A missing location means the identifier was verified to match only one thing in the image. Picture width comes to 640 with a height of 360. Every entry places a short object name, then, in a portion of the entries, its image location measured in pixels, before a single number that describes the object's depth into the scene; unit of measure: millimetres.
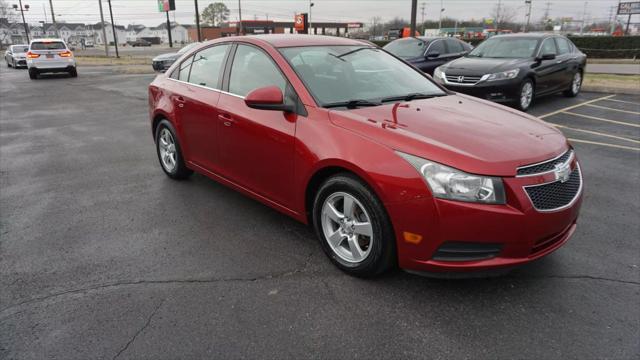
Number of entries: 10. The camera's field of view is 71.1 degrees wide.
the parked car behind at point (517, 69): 8961
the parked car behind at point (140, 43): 89438
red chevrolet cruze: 2625
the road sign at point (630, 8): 55312
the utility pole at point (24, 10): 74500
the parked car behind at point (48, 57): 19422
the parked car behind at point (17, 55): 28812
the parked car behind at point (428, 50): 12422
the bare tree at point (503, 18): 98000
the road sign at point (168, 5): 47469
